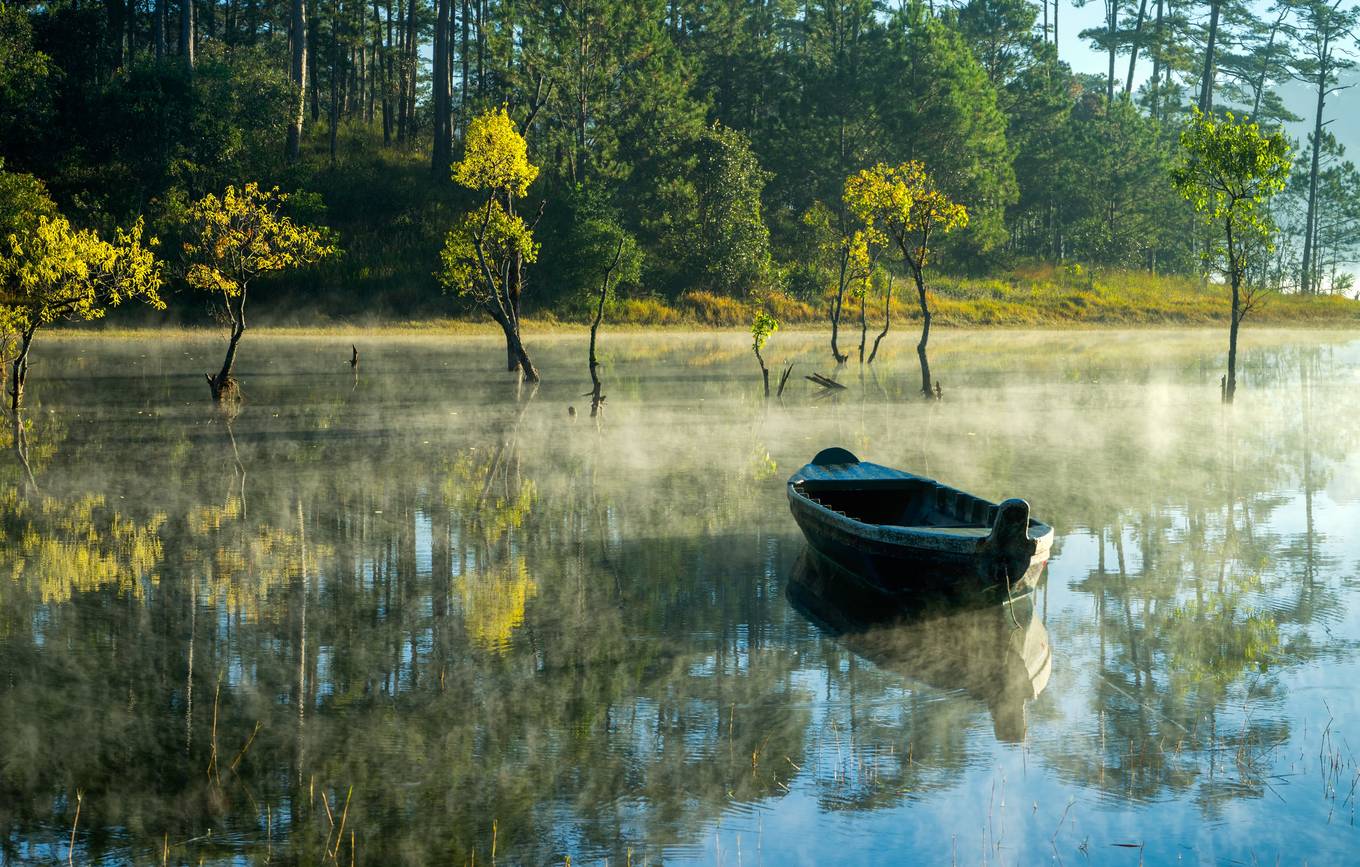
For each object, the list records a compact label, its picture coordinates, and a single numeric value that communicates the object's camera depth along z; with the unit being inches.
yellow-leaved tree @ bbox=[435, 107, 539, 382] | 1599.4
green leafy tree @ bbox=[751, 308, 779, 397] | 1594.5
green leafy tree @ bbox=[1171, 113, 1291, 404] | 1432.1
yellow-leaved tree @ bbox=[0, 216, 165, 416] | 1211.2
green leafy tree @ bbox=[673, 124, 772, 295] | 2842.0
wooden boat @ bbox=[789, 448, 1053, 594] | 518.3
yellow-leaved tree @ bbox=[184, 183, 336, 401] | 1321.4
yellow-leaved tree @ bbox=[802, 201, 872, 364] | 1985.7
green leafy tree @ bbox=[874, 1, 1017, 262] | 3134.8
